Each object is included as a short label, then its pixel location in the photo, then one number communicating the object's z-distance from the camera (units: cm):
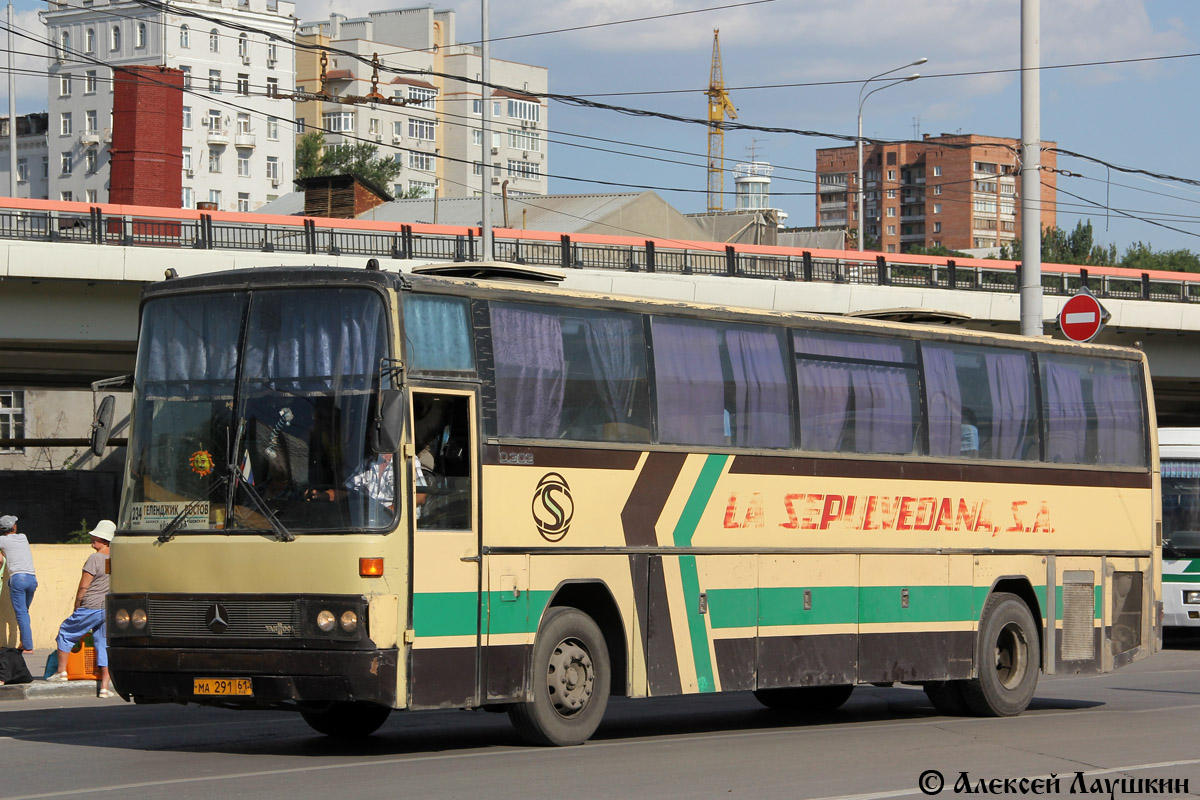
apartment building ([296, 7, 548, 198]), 13775
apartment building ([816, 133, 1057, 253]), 19062
